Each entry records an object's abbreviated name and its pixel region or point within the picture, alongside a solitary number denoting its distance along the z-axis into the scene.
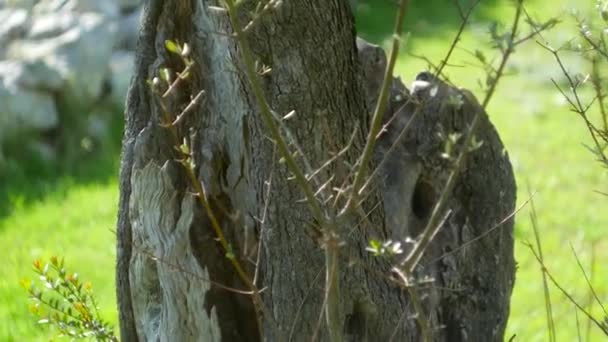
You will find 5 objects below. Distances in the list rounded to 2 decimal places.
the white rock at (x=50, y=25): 14.86
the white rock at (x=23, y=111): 13.75
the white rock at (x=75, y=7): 15.27
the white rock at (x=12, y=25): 14.66
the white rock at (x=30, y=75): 13.95
